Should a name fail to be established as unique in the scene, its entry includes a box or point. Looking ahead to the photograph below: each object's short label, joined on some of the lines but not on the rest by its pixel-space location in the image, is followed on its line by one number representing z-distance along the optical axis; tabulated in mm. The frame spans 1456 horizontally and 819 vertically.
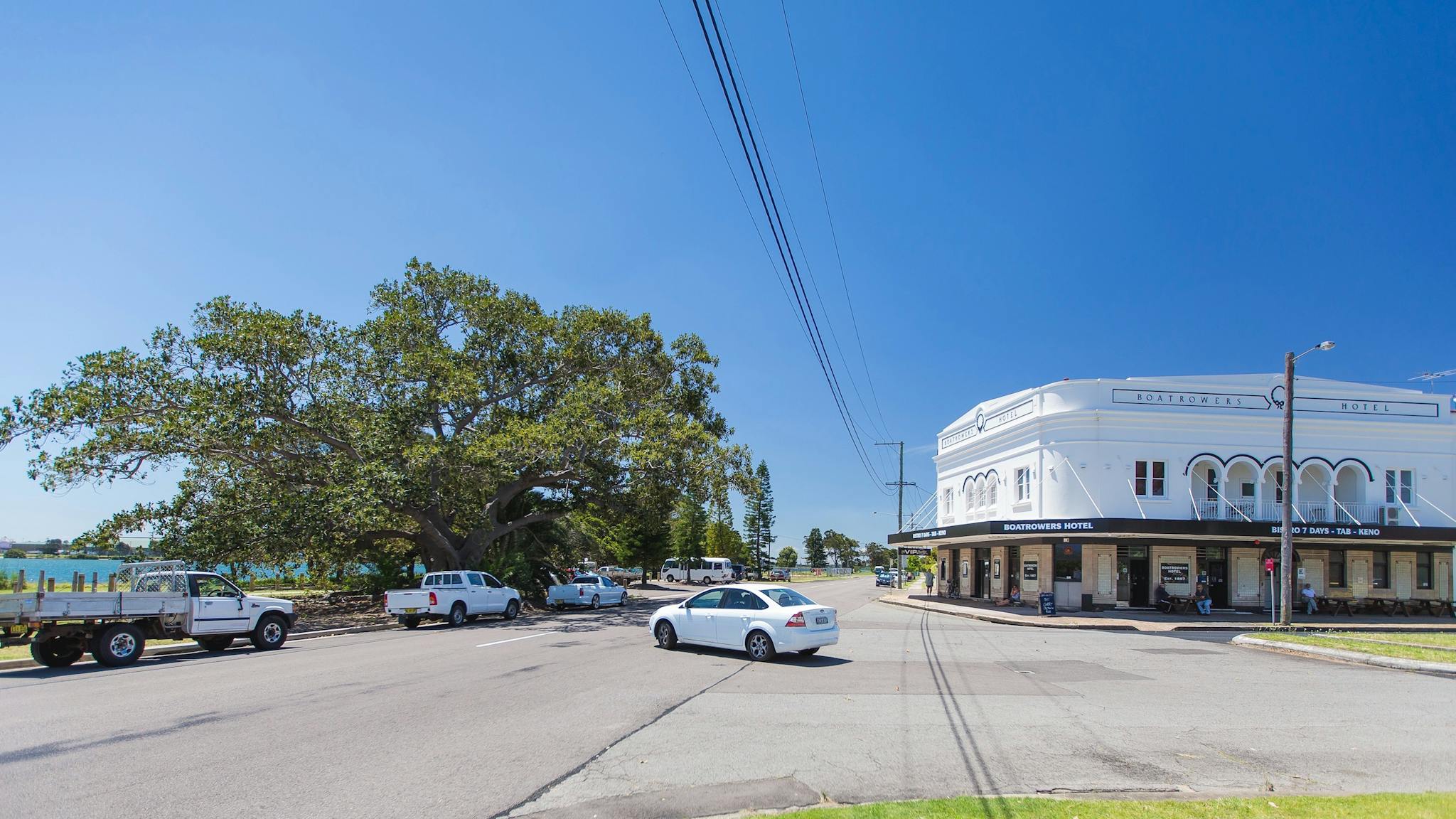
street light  25766
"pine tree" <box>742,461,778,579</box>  102188
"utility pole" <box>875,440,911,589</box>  62562
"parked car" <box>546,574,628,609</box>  34406
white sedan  15570
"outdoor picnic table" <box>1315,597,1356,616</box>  31781
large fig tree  25766
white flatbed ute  14586
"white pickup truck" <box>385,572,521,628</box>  24891
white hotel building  32531
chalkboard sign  30875
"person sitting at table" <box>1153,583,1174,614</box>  30953
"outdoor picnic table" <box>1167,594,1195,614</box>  31109
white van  68500
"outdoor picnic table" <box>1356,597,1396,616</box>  31781
